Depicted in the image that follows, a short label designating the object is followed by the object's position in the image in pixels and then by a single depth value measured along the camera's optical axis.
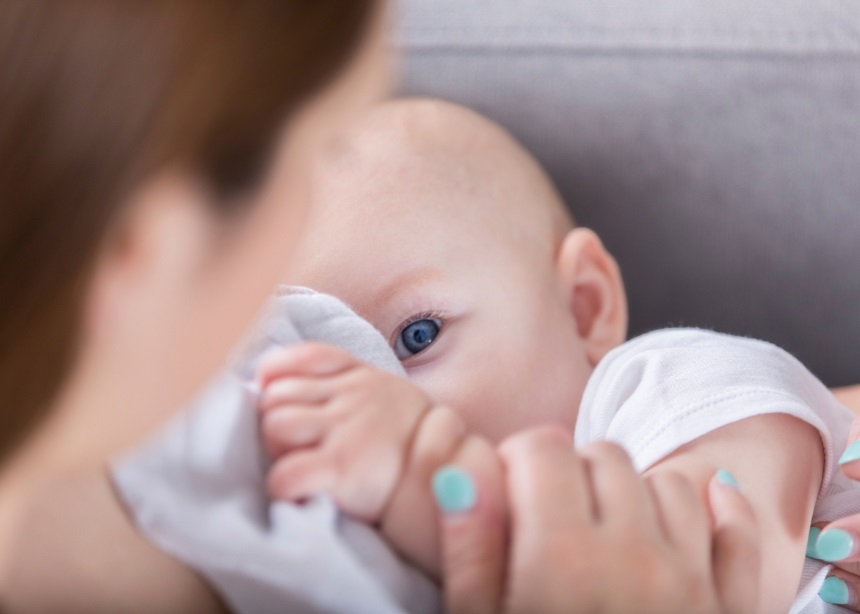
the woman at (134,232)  0.46
